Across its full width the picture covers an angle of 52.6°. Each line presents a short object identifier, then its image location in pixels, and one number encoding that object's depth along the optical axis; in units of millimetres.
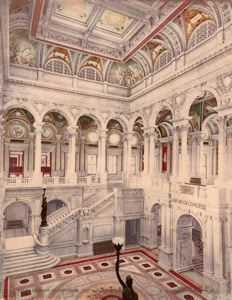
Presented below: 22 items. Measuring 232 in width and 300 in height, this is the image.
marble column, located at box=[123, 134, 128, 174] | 19723
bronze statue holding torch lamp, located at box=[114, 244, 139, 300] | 8445
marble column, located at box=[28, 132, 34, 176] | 20828
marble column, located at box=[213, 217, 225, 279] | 10578
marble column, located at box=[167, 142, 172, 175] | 23562
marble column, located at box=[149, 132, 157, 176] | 17359
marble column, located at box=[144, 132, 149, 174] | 17797
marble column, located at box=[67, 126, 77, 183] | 17719
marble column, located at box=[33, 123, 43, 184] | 16703
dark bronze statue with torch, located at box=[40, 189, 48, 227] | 13789
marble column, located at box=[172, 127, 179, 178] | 14520
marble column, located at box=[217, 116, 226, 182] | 11555
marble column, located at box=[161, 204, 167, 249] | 14102
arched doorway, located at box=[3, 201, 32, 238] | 19566
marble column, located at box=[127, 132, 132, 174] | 19783
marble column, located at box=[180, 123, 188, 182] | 14047
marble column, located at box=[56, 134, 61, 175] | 21797
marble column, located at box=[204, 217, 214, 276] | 10984
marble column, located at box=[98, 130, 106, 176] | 19078
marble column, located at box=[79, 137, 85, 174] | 22156
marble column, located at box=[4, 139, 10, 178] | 19859
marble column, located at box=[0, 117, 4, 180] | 15647
